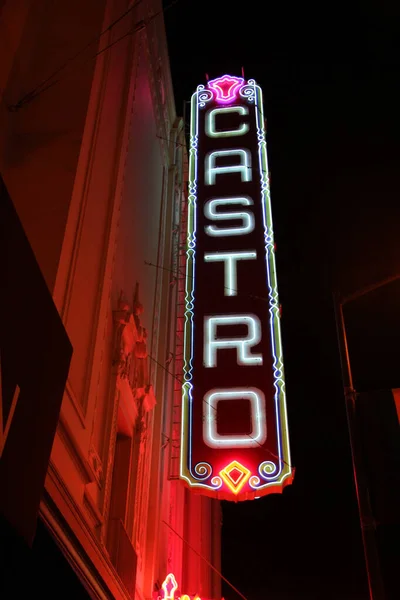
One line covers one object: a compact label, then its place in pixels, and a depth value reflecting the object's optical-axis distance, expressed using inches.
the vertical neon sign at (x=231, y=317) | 319.0
